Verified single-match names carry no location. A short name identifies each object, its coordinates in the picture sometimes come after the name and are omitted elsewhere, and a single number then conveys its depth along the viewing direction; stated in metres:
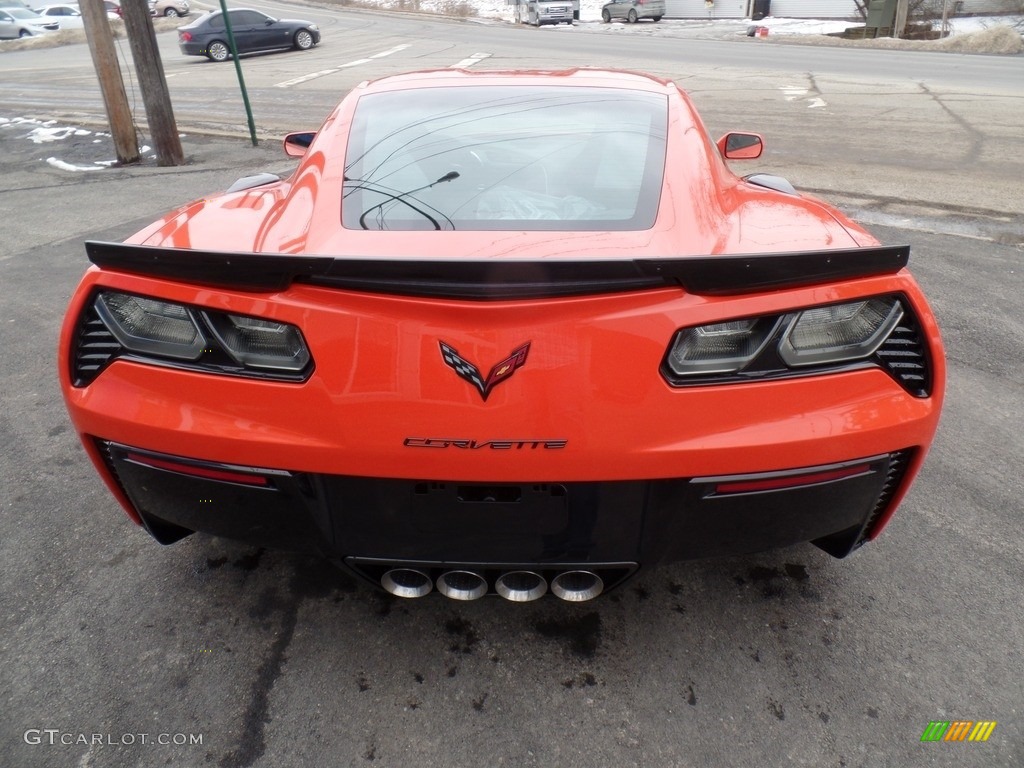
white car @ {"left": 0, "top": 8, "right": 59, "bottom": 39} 36.59
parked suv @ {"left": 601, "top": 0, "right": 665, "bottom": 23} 33.69
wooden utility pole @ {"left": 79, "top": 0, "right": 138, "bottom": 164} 8.61
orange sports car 1.55
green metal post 9.36
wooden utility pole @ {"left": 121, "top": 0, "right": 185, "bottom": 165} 8.30
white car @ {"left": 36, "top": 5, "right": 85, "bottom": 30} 37.72
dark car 22.38
